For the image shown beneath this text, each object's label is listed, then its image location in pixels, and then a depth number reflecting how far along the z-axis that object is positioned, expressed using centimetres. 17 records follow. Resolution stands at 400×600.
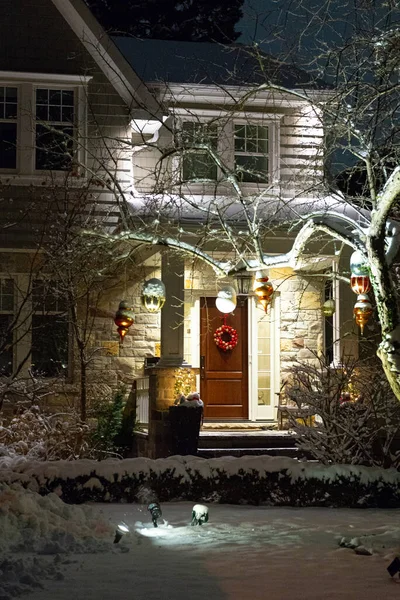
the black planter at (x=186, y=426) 1427
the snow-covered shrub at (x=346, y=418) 1262
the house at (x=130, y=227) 1591
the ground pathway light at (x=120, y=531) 898
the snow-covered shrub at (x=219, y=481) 1198
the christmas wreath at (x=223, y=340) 1806
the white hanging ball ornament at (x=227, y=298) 1448
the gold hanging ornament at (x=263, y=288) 1278
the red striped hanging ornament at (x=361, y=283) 1217
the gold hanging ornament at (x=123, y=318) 1516
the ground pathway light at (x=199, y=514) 1016
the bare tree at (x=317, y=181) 962
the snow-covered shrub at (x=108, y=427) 1577
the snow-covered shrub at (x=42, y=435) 1373
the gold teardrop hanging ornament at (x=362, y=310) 1332
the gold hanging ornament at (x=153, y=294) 1435
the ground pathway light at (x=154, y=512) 1002
